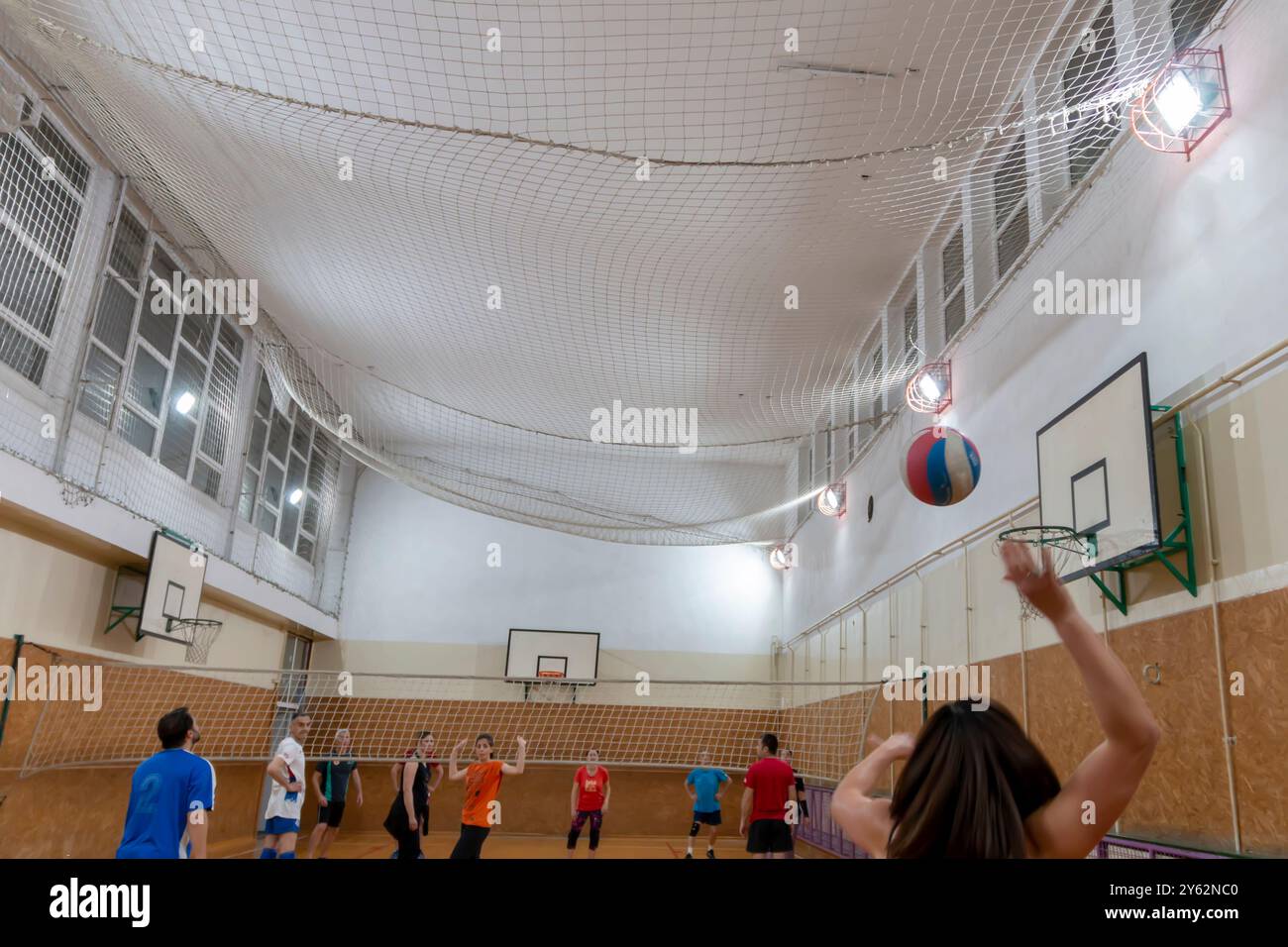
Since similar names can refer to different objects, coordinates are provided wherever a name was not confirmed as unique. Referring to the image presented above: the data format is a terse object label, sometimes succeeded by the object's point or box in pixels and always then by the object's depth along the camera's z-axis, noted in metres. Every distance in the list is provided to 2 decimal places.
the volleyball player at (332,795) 10.70
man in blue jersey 4.75
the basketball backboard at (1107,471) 5.32
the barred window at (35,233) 8.53
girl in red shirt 11.67
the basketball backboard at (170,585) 10.70
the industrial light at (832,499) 13.30
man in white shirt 8.67
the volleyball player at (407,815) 8.48
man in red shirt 8.58
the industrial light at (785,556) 17.03
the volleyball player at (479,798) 7.32
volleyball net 15.91
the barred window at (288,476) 15.17
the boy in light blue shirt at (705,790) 11.54
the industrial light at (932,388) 9.40
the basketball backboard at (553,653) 18.19
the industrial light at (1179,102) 5.19
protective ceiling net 7.44
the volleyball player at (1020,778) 1.21
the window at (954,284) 9.70
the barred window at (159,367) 10.33
